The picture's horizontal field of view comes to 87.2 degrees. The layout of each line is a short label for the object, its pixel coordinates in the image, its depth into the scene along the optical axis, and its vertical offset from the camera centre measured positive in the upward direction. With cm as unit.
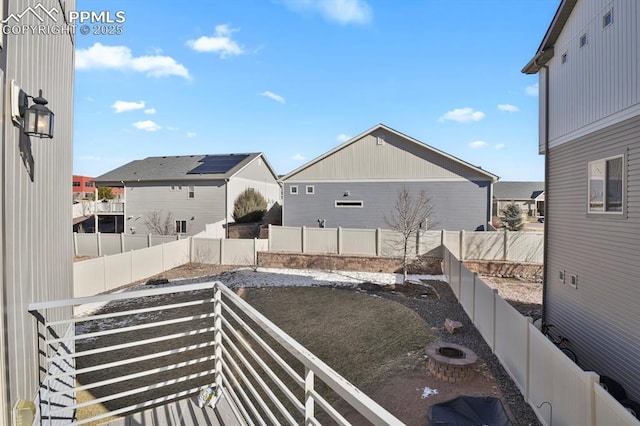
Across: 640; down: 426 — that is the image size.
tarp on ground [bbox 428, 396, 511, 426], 387 -245
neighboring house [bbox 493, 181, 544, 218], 4184 +144
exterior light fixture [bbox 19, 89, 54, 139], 229 +63
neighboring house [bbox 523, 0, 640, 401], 541 +51
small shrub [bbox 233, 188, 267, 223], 2195 +2
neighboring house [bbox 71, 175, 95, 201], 5547 +385
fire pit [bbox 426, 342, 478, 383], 517 -248
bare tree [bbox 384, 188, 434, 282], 1667 -9
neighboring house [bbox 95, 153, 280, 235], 2134 +124
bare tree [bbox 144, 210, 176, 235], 2197 -103
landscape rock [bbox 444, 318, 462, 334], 729 -261
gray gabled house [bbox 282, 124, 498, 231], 1716 +126
